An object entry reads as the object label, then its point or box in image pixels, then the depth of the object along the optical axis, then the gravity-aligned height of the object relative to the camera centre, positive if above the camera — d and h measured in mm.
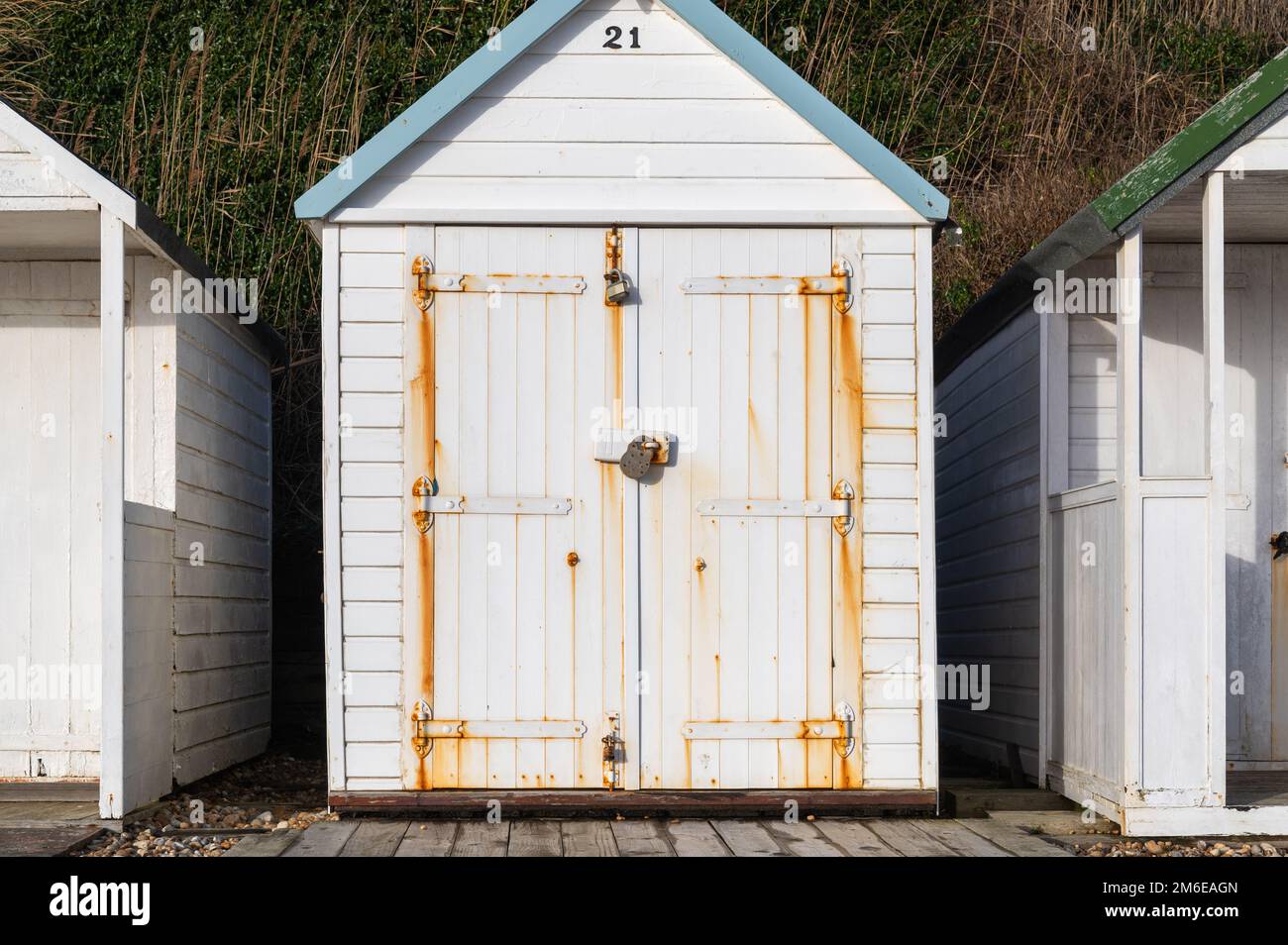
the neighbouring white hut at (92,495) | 7211 +152
